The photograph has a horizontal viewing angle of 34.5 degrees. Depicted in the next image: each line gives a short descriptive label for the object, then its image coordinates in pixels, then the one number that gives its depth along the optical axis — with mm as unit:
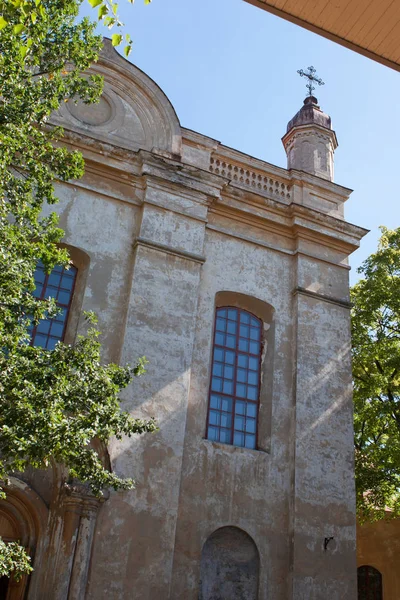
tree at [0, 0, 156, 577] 7258
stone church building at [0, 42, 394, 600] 10508
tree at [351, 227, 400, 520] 15008
